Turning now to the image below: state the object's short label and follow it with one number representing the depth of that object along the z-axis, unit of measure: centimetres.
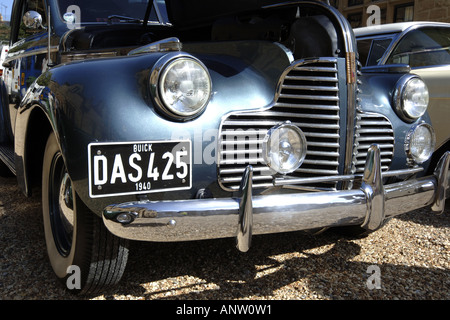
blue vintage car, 167
